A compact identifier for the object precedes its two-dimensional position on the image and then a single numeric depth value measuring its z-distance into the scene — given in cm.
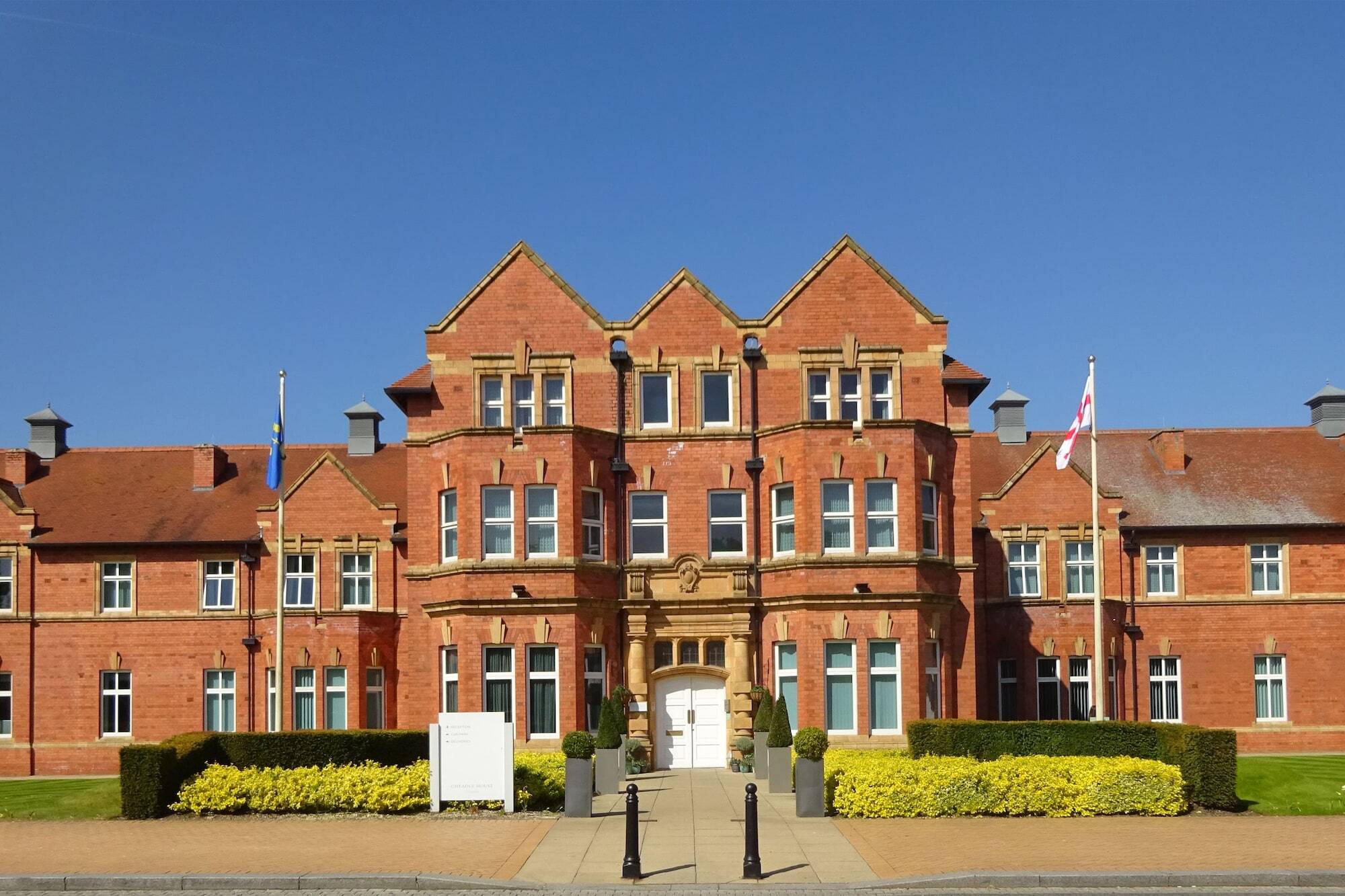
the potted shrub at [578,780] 2341
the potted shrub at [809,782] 2308
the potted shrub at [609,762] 2705
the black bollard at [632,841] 1773
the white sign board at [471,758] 2364
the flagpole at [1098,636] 3094
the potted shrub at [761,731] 2845
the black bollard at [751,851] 1766
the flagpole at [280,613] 3275
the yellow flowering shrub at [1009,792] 2297
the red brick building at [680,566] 3225
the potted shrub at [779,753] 2592
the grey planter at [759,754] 2898
